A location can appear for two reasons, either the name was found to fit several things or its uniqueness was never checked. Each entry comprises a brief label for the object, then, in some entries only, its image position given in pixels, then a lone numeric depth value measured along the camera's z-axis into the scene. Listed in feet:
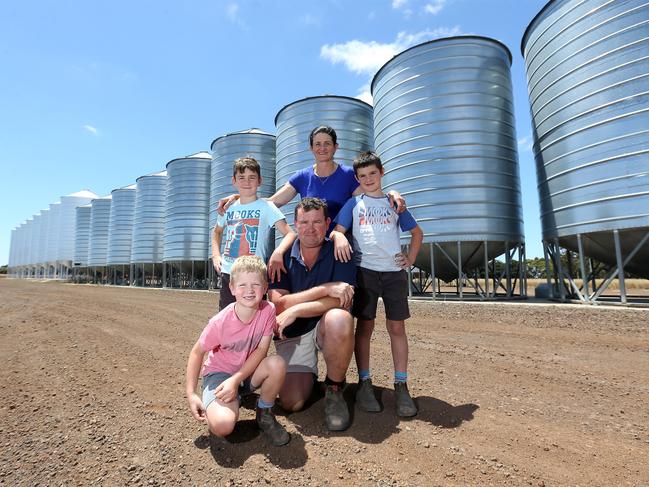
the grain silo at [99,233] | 156.43
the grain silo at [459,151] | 44.29
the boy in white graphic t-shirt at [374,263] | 9.89
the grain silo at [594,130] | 31.99
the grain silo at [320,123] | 65.67
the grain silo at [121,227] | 138.82
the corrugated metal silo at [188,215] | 100.12
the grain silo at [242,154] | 88.43
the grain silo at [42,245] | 228.63
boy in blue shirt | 10.50
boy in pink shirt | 7.59
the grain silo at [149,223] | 118.11
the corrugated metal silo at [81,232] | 178.19
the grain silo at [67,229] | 207.21
